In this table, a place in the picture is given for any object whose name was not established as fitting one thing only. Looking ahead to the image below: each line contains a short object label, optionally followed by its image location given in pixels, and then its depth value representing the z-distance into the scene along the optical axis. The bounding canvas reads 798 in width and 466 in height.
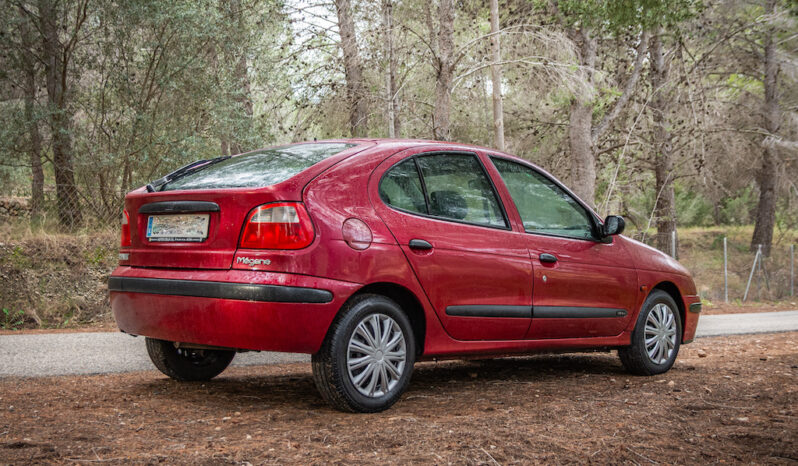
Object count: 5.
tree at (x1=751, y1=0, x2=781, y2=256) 26.72
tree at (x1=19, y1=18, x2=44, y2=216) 12.46
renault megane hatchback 4.07
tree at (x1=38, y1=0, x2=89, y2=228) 12.33
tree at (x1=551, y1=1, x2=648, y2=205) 17.02
